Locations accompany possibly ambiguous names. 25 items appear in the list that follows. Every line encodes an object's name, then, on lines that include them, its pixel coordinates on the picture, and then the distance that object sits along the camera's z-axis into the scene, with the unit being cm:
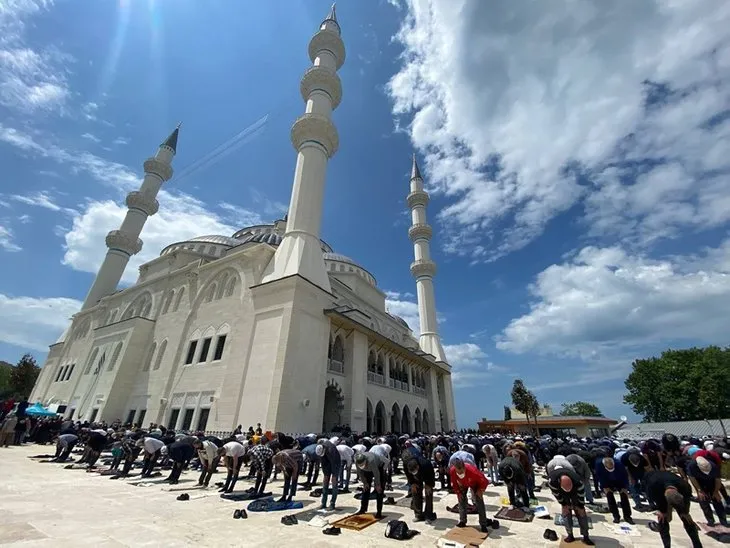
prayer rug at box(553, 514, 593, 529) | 602
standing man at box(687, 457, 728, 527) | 572
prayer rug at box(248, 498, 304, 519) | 673
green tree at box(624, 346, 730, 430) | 3494
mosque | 1678
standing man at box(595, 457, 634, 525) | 623
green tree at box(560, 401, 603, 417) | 6631
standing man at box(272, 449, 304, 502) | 716
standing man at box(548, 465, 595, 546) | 498
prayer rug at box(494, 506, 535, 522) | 637
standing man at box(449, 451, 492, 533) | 571
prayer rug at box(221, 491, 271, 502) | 757
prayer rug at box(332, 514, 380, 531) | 569
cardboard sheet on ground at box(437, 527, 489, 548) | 486
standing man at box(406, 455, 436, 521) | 612
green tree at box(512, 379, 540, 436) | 3912
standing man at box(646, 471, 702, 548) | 439
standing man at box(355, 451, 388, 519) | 625
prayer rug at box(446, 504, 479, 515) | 674
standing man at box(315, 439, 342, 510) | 691
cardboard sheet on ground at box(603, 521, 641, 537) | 558
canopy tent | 2022
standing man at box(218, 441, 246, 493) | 806
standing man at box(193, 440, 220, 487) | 878
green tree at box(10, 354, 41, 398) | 4377
